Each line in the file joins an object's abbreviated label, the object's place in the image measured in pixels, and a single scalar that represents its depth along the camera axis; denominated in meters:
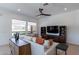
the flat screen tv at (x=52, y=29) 3.26
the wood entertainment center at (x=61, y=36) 3.01
